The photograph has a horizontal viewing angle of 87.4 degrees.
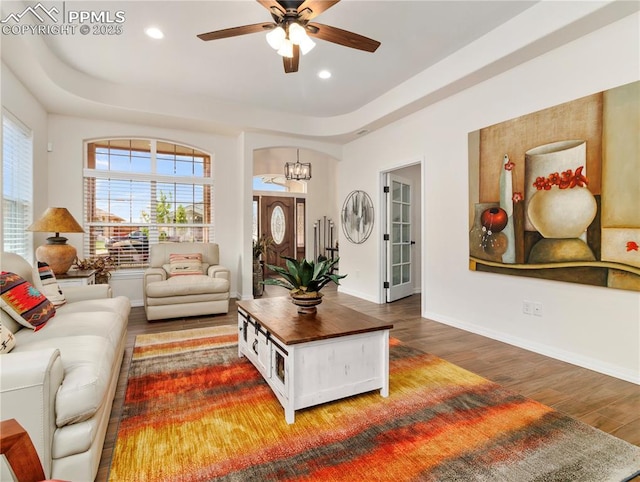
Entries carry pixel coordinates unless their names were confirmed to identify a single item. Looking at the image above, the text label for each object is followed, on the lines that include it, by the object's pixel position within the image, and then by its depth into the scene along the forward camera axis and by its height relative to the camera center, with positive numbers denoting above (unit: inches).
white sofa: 50.2 -26.1
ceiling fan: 90.0 +60.5
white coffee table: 78.1 -29.9
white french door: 213.6 -1.9
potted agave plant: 93.6 -12.3
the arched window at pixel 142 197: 198.8 +24.7
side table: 142.9 -18.4
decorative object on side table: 175.5 -16.1
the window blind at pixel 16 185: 132.3 +21.8
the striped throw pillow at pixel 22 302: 81.0 -16.7
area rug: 62.0 -43.2
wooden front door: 340.8 +11.5
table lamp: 142.5 -1.6
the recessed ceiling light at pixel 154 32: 124.3 +76.9
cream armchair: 164.6 -25.0
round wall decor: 222.5 +13.6
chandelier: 233.9 +46.2
